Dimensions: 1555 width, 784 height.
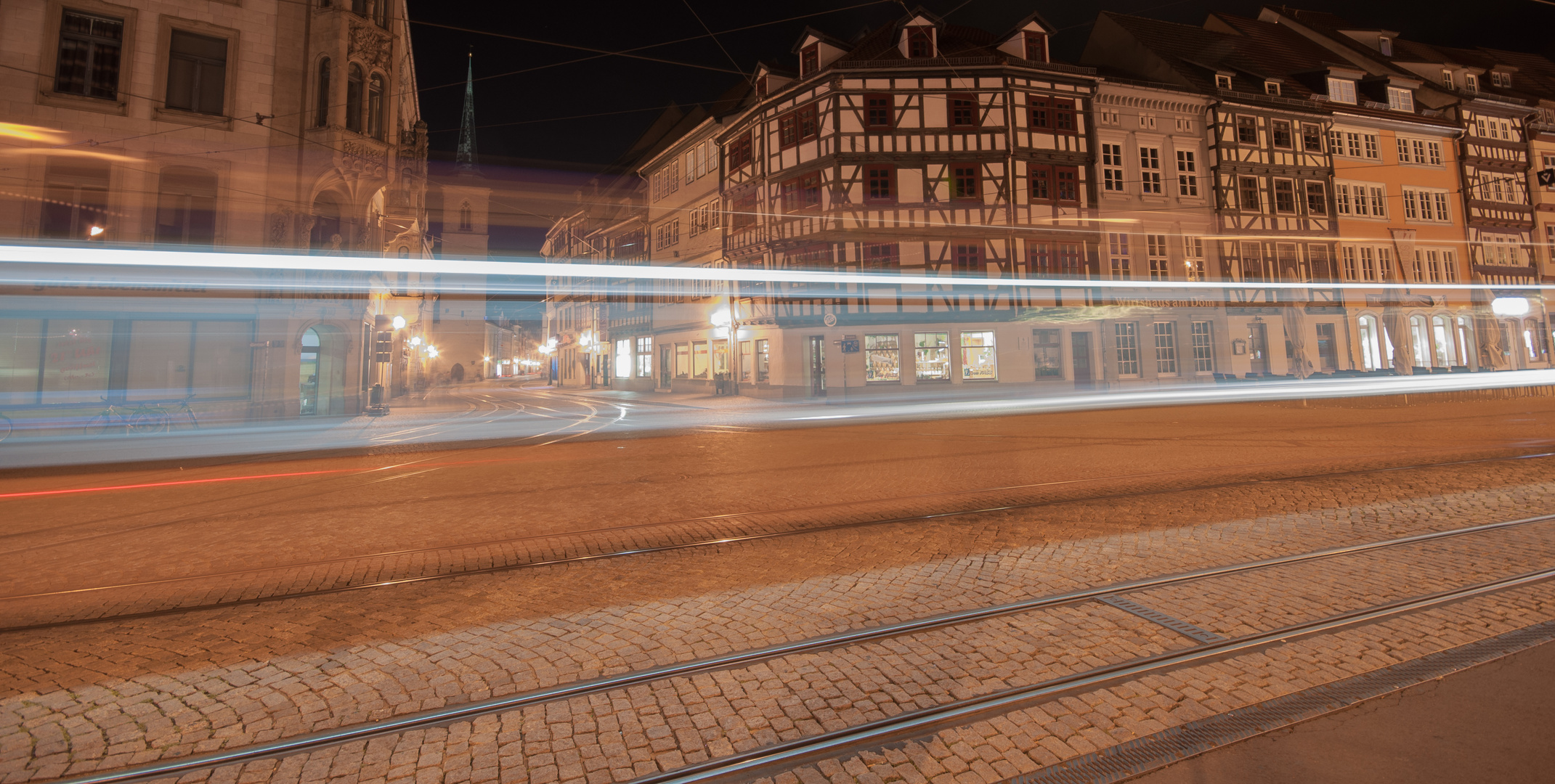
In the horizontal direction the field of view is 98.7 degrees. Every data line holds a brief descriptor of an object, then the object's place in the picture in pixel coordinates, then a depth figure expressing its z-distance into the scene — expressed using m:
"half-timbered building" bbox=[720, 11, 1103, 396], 27.56
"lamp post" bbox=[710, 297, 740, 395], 31.89
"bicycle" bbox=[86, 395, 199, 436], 16.62
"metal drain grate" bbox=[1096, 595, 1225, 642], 3.58
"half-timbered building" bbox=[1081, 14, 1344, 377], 31.64
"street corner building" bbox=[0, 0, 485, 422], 16.75
